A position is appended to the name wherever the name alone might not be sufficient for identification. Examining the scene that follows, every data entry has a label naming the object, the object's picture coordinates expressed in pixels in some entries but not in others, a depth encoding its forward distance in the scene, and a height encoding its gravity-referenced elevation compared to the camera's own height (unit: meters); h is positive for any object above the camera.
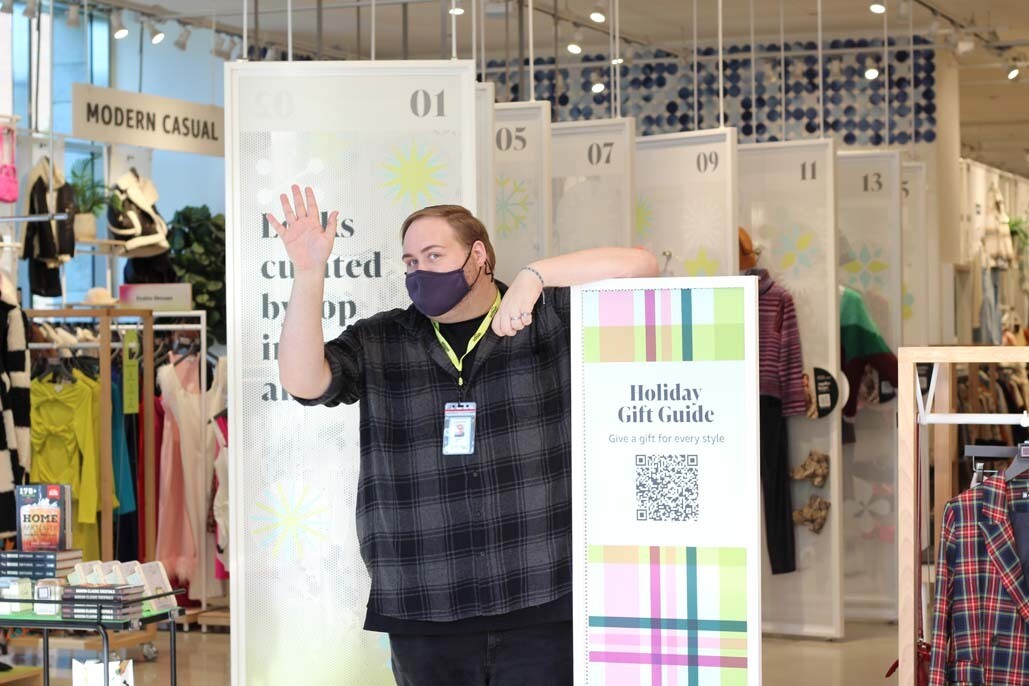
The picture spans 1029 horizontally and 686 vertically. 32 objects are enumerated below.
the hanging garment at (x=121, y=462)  7.47 -0.49
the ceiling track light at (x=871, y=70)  10.13 +2.01
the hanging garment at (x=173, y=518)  7.77 -0.82
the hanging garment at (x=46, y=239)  8.67 +0.77
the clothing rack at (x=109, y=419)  6.81 -0.26
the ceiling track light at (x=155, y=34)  8.84 +2.07
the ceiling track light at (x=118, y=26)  8.84 +2.08
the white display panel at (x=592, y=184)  6.44 +0.80
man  3.08 -0.19
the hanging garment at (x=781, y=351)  7.21 +0.04
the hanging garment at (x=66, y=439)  7.23 -0.36
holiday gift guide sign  2.96 -0.27
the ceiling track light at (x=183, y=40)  9.18 +2.08
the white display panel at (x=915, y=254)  8.79 +0.63
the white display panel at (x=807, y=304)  7.30 +0.27
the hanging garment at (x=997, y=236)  14.78 +1.24
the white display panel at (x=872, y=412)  7.94 -0.30
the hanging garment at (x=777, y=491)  7.32 -0.67
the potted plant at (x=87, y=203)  9.44 +1.08
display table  3.97 -0.70
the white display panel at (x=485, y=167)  4.51 +0.62
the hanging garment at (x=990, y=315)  13.45 +0.39
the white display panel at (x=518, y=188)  6.15 +0.74
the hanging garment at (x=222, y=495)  7.70 -0.69
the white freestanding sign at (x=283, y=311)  4.20 +0.14
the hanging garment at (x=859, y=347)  7.80 +0.06
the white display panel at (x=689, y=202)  6.72 +0.75
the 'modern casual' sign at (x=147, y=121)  8.08 +1.44
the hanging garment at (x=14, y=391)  5.73 -0.09
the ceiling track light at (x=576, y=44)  9.33 +2.06
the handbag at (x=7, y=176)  6.34 +0.85
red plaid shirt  3.37 -0.56
